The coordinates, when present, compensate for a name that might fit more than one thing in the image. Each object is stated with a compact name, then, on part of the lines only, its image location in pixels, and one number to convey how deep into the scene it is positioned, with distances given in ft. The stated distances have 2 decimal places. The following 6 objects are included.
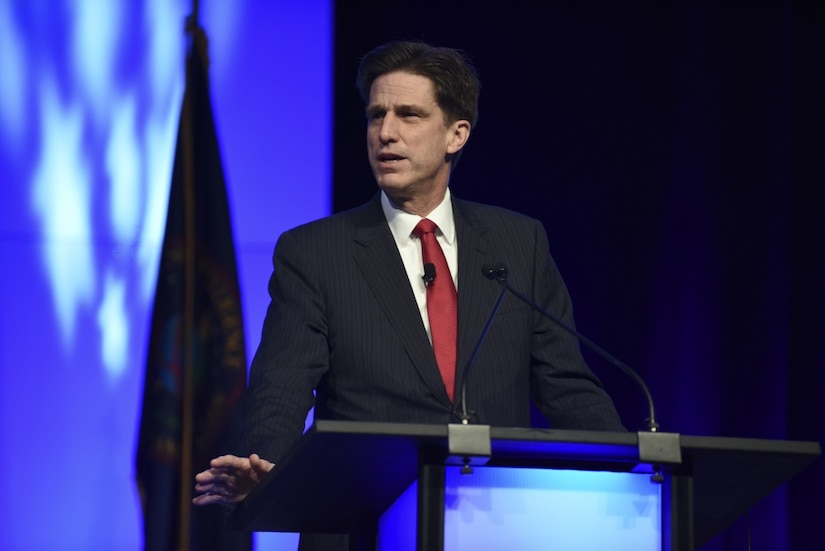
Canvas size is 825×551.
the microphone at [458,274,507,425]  24.00
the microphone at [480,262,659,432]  24.26
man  25.74
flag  29.10
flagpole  29.10
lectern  23.91
